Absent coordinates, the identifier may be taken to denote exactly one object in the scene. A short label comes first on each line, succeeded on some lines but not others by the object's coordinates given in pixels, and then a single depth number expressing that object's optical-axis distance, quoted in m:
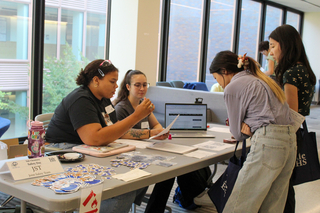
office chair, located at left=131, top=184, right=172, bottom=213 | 2.42
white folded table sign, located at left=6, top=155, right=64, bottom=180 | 1.41
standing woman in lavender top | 1.73
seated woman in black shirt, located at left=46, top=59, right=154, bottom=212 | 1.94
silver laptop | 2.68
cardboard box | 2.19
